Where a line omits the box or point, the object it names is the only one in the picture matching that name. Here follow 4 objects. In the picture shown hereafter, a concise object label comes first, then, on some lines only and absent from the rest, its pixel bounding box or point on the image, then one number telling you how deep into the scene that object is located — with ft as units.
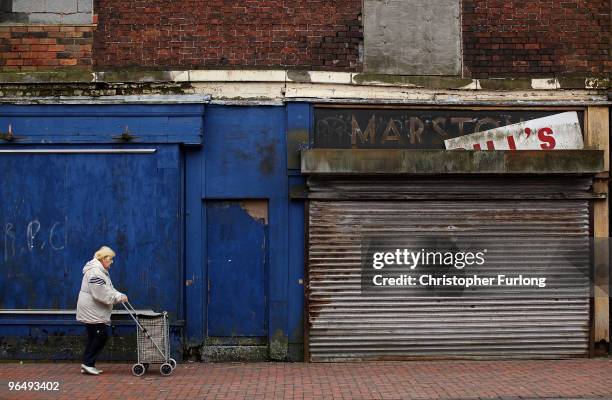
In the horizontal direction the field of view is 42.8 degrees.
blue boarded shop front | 35.09
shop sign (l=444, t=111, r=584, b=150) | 36.11
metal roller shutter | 35.47
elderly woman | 31.22
